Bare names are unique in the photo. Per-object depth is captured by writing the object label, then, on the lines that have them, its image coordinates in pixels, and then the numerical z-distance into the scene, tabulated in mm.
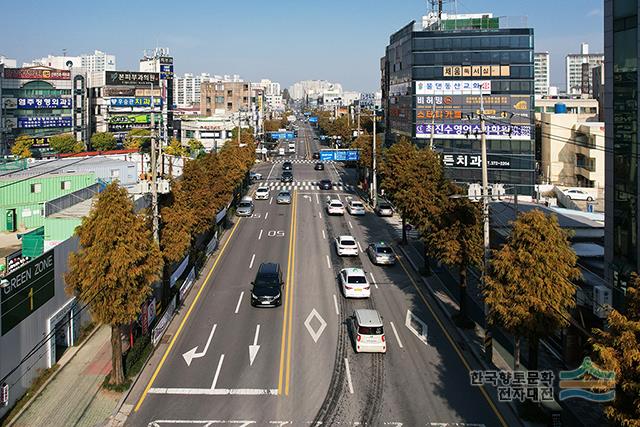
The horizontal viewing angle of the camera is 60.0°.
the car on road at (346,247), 36531
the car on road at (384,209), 52250
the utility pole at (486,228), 21000
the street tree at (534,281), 17172
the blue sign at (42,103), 95625
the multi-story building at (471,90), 67562
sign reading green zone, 16859
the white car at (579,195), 59166
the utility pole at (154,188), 22047
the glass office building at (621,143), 20281
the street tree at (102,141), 107188
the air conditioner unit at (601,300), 19750
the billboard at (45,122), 95694
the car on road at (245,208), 51722
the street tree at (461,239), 24422
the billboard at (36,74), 94812
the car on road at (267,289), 26969
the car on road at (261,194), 61406
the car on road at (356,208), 52272
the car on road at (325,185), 70438
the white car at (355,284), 28391
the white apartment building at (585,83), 172825
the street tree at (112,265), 18422
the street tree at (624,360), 10797
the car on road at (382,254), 35094
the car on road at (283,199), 58000
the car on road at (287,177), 77831
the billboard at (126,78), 120500
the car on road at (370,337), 21688
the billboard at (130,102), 116000
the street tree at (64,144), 94375
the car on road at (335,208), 51906
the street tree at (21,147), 84375
